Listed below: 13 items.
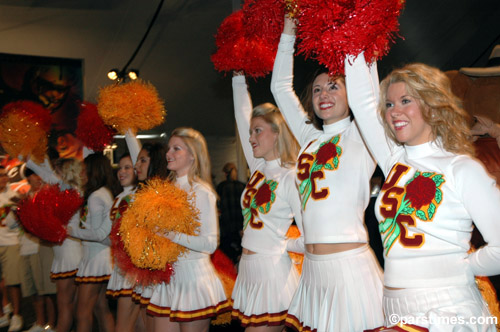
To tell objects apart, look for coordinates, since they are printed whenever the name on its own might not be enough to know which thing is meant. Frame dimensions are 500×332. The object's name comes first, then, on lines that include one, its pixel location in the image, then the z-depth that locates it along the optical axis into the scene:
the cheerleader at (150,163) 4.06
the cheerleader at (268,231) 2.97
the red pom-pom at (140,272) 3.28
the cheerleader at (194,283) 3.23
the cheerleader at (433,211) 1.76
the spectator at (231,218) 5.72
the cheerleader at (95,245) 4.44
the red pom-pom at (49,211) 4.62
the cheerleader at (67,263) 4.79
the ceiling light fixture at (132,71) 7.39
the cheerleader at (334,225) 2.36
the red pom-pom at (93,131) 4.76
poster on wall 8.25
